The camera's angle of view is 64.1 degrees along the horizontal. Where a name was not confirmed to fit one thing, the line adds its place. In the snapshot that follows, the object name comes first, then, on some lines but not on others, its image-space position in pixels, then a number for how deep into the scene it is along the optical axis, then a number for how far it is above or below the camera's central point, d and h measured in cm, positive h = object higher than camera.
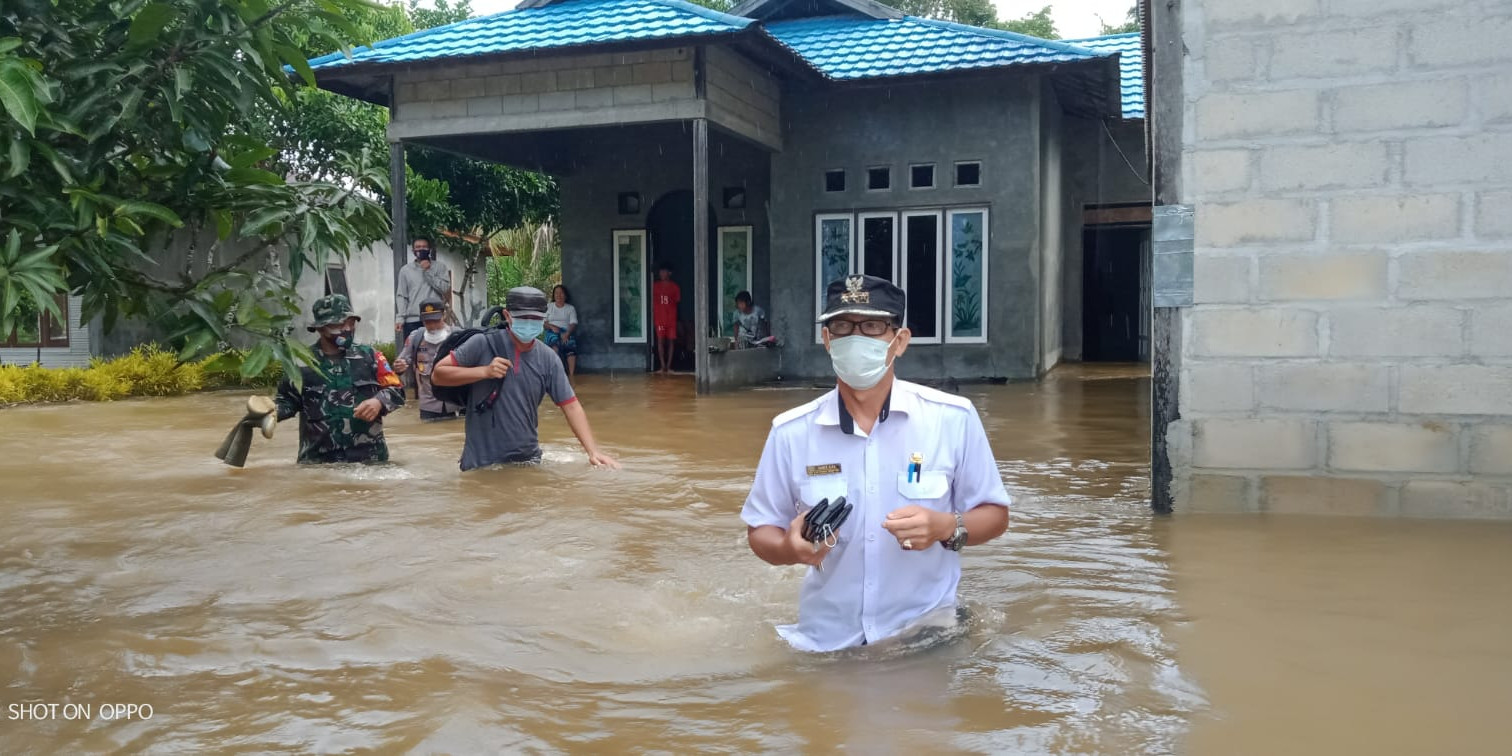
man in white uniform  389 -49
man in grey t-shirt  757 -44
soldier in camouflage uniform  824 -57
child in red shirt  1823 +4
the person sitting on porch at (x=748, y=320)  1689 -14
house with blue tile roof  1442 +221
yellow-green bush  1438 -78
